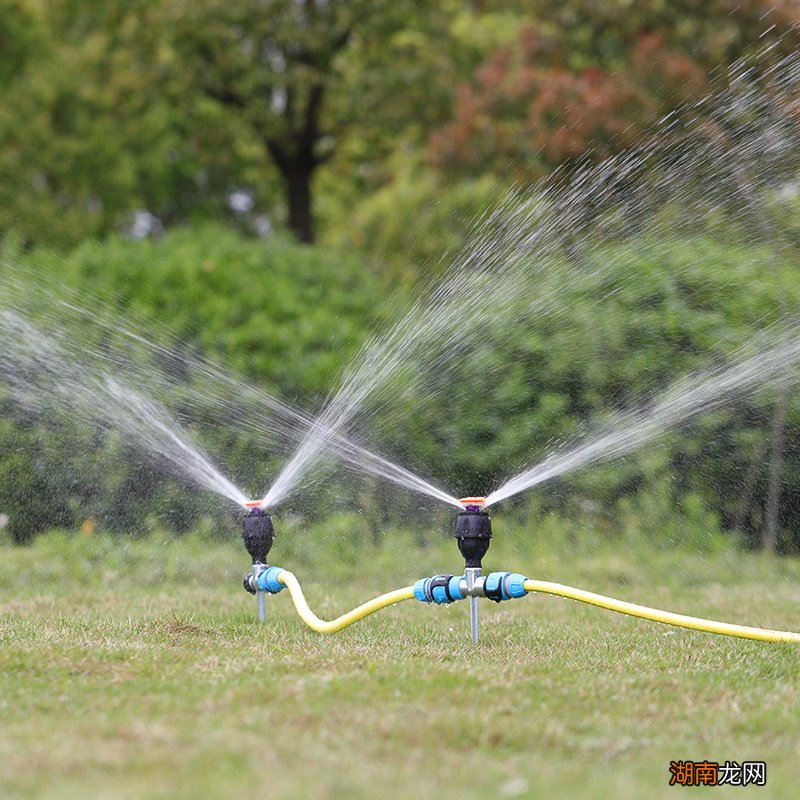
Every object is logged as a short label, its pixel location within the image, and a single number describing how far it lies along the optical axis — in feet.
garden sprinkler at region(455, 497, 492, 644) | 31.48
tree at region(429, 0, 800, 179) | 78.48
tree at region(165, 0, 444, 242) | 103.24
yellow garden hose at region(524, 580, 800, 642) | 30.19
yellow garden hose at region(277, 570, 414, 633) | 32.19
